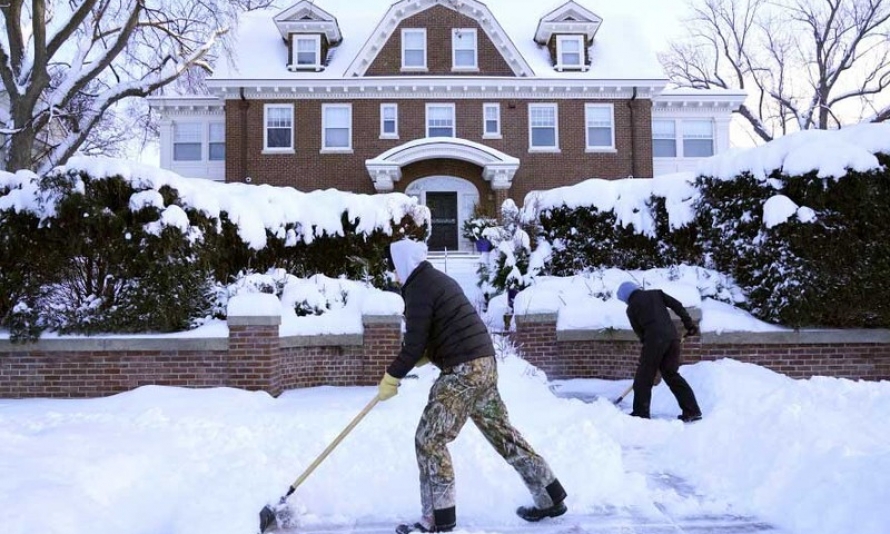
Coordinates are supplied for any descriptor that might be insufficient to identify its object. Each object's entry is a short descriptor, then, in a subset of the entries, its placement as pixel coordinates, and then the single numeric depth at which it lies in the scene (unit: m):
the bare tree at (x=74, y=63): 18.56
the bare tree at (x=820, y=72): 31.19
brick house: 23.00
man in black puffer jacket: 4.26
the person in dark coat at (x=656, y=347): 7.13
